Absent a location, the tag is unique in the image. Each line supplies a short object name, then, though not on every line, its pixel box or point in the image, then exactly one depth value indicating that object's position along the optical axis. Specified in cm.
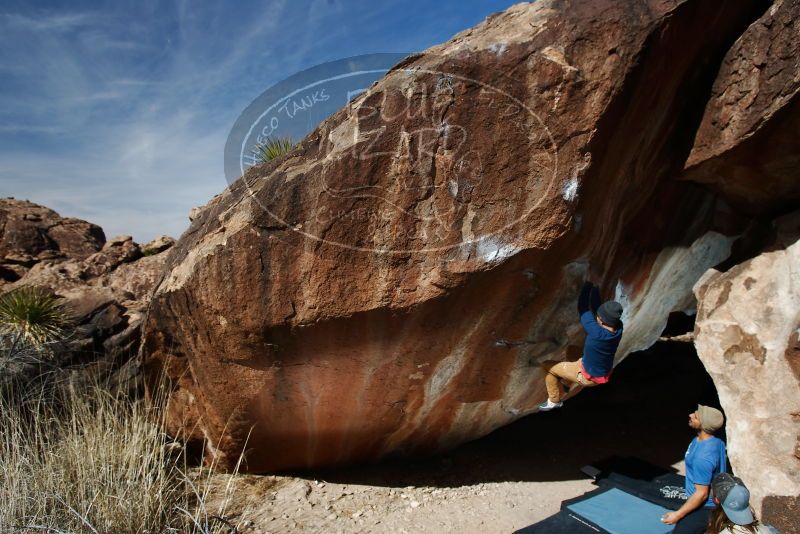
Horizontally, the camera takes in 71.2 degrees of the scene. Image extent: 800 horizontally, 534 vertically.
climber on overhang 338
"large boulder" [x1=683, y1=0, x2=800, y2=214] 333
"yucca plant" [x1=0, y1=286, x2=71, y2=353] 482
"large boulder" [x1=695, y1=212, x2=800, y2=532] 351
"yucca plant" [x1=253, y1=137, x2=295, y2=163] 484
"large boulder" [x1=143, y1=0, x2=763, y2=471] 327
